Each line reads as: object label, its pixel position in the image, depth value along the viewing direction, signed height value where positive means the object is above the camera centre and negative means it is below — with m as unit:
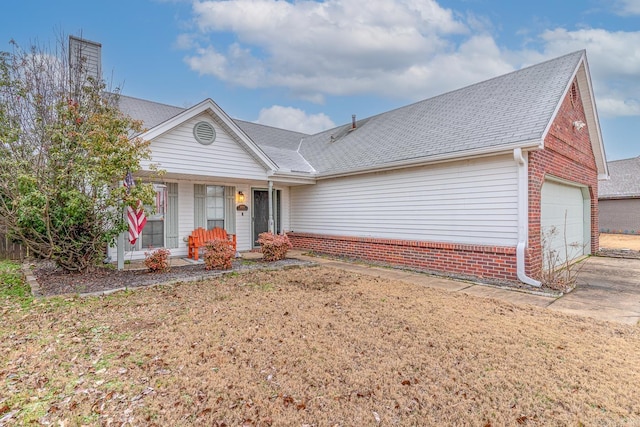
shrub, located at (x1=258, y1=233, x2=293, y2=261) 8.95 -0.94
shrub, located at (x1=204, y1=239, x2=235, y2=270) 7.55 -1.00
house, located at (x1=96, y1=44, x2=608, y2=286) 6.70 +0.91
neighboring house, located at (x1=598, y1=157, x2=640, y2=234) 18.70 +0.60
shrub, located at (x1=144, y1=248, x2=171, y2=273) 7.14 -1.08
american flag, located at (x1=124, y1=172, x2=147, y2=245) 6.82 -0.05
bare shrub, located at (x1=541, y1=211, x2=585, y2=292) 6.04 -1.29
